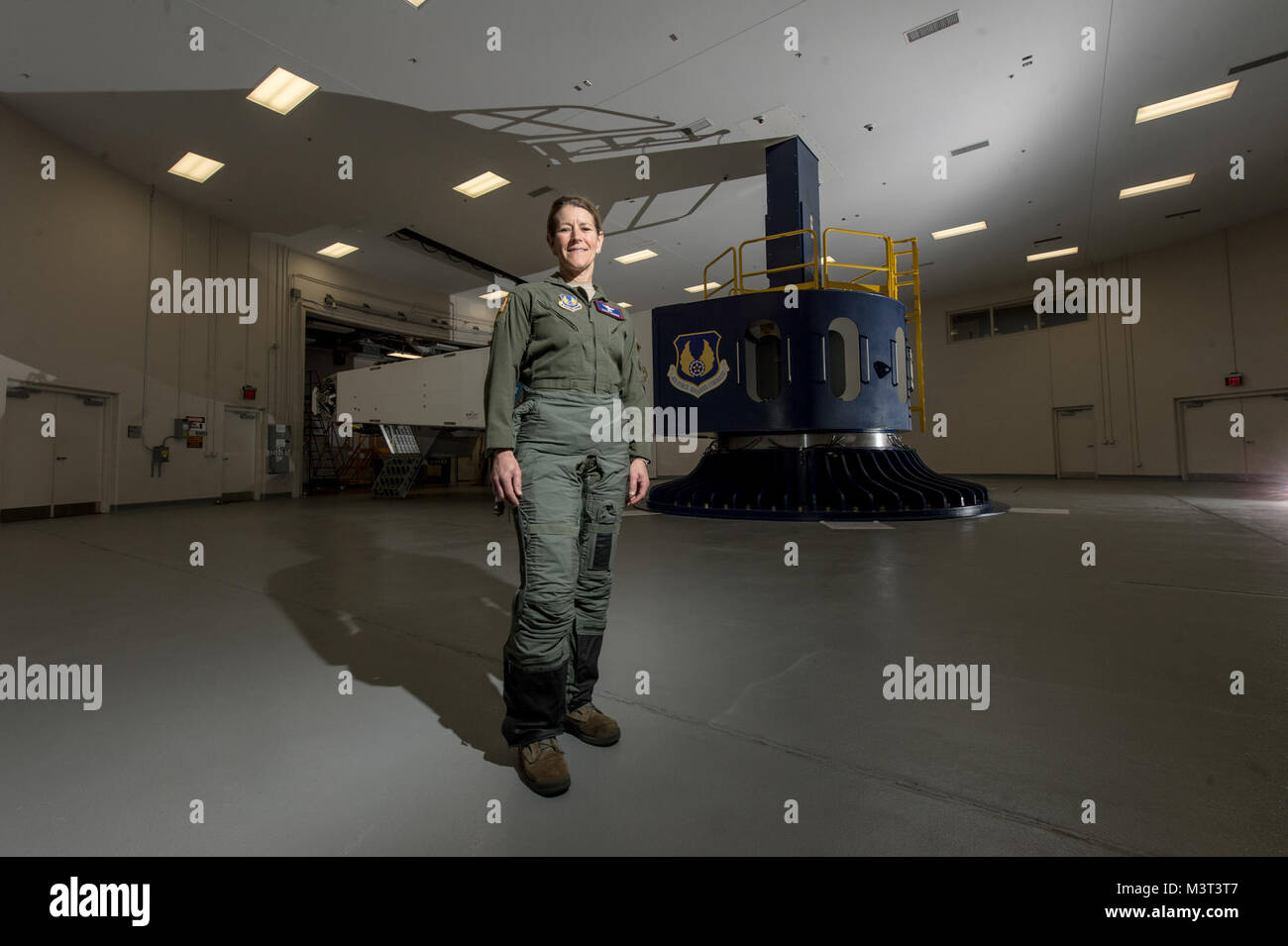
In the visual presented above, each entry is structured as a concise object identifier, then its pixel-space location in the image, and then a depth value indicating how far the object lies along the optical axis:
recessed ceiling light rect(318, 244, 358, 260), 12.50
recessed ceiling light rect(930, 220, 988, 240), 12.02
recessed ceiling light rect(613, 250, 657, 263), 13.59
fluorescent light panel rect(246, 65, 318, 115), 7.24
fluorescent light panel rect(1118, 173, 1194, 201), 10.41
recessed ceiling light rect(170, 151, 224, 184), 9.03
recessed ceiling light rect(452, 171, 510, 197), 9.91
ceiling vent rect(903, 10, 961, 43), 6.41
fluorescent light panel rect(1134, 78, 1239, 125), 7.90
